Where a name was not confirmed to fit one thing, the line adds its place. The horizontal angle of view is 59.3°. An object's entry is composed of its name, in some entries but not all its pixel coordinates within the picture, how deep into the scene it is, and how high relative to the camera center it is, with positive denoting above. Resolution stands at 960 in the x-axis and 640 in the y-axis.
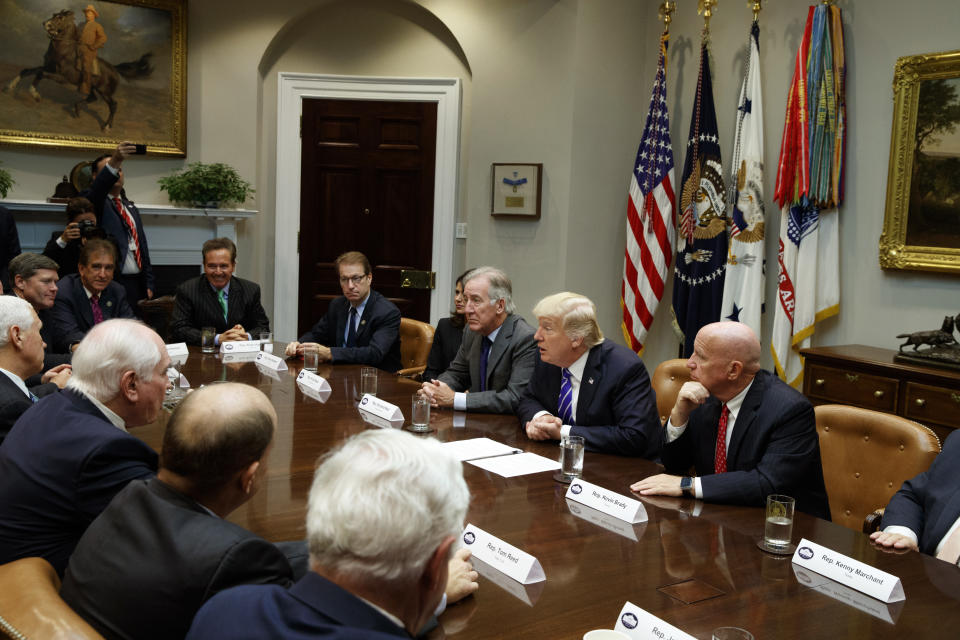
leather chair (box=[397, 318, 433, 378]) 5.13 -0.67
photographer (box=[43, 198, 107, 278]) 5.64 -0.11
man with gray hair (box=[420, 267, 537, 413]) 3.82 -0.47
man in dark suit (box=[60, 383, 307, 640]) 1.41 -0.54
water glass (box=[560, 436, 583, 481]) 2.50 -0.64
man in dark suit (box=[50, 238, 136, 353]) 4.67 -0.44
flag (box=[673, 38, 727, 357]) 5.63 +0.12
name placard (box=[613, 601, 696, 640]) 1.50 -0.69
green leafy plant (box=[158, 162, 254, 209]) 6.50 +0.29
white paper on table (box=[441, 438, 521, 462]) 2.73 -0.71
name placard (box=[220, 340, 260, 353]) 4.50 -0.65
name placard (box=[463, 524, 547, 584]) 1.77 -0.69
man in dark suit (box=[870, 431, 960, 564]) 2.24 -0.71
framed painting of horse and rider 6.22 +1.11
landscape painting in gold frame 4.56 +0.47
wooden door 7.07 +0.33
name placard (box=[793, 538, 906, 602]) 1.77 -0.70
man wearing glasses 4.76 -0.52
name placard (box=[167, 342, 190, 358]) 4.18 -0.63
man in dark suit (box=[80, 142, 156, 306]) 5.80 -0.01
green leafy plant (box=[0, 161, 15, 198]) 5.87 +0.24
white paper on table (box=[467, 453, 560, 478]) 2.57 -0.71
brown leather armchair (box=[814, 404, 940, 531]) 2.70 -0.67
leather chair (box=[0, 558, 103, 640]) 1.30 -0.63
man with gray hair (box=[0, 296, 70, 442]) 2.87 -0.44
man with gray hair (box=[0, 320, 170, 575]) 1.85 -0.56
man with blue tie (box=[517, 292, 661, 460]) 3.01 -0.53
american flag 5.99 +0.14
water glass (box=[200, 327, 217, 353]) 4.47 -0.61
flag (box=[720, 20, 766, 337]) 5.40 +0.23
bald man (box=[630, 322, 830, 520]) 2.44 -0.57
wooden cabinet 4.07 -0.68
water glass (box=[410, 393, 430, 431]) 3.00 -0.64
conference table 1.62 -0.72
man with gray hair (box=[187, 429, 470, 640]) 1.09 -0.43
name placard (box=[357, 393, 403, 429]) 3.13 -0.67
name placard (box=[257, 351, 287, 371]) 4.11 -0.66
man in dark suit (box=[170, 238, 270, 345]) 4.96 -0.44
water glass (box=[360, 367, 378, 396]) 3.64 -0.66
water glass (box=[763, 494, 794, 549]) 1.99 -0.64
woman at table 4.50 -0.58
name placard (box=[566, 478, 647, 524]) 2.19 -0.69
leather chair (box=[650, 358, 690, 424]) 3.66 -0.60
